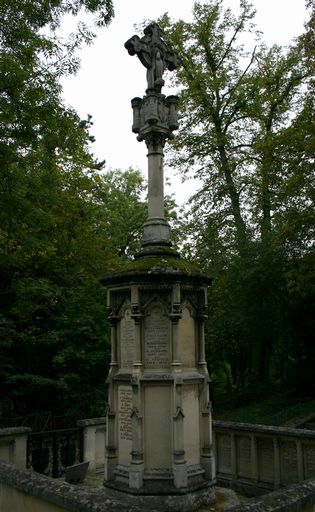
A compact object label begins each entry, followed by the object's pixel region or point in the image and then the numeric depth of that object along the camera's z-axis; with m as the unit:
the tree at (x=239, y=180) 17.45
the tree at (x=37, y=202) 10.10
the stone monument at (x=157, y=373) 6.58
